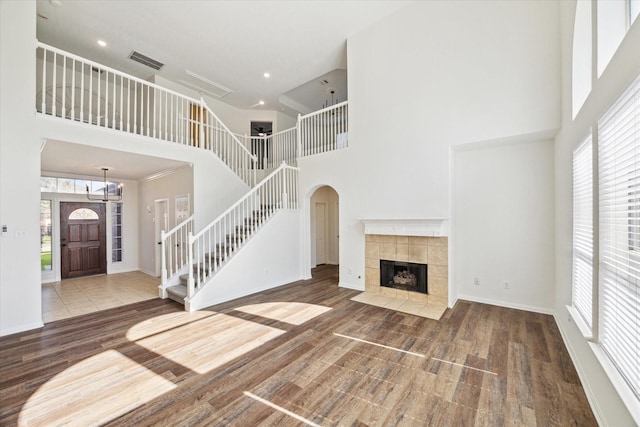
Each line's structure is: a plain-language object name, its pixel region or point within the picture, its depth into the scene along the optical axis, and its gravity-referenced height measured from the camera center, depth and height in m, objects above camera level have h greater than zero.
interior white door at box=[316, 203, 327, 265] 8.41 -0.74
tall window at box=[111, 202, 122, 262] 7.25 -0.56
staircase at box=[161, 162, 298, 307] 4.49 -0.42
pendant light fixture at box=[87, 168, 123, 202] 6.95 +0.48
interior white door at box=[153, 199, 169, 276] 6.58 -0.23
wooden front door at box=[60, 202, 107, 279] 6.57 -0.71
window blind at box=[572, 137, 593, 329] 2.36 -0.21
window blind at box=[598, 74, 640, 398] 1.48 -0.15
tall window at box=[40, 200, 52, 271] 6.27 -0.48
